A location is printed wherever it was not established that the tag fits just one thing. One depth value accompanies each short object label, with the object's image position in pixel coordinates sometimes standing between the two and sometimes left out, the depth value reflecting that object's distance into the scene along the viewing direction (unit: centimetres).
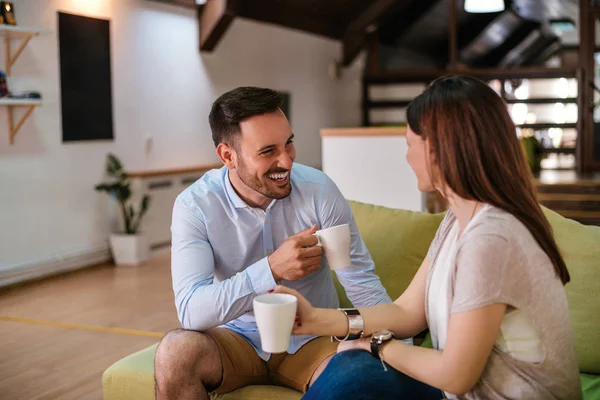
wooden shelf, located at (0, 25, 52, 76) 504
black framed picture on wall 564
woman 123
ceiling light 777
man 176
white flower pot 598
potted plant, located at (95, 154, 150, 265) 596
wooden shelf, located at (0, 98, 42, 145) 511
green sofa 193
